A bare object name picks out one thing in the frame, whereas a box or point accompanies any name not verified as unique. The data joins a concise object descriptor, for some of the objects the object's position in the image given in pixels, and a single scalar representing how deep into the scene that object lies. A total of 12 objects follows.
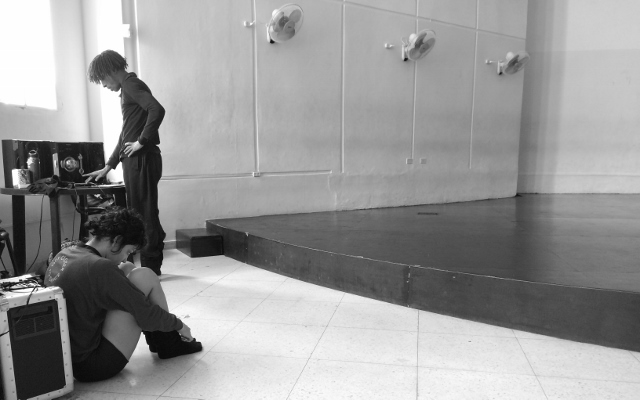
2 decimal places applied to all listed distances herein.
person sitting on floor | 1.63
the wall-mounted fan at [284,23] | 4.37
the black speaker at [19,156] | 3.05
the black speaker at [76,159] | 3.22
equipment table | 2.90
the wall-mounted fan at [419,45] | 5.42
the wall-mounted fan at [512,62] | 6.59
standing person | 3.03
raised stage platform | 2.24
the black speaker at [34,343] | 1.49
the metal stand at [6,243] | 2.70
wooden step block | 3.98
